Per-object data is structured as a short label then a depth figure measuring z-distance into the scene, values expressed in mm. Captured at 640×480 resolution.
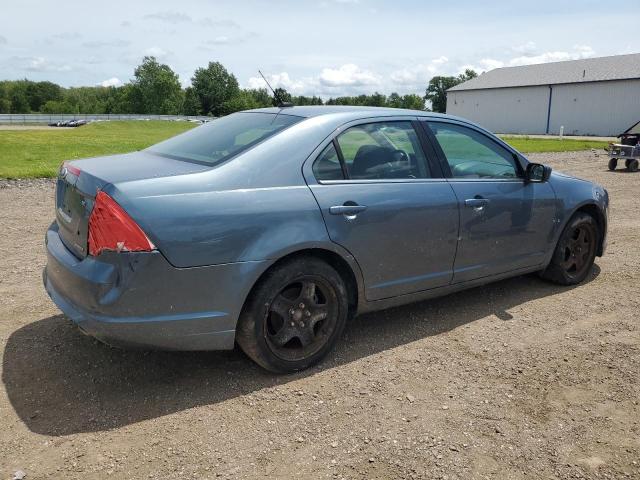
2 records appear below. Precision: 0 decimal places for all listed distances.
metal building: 51000
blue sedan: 2889
